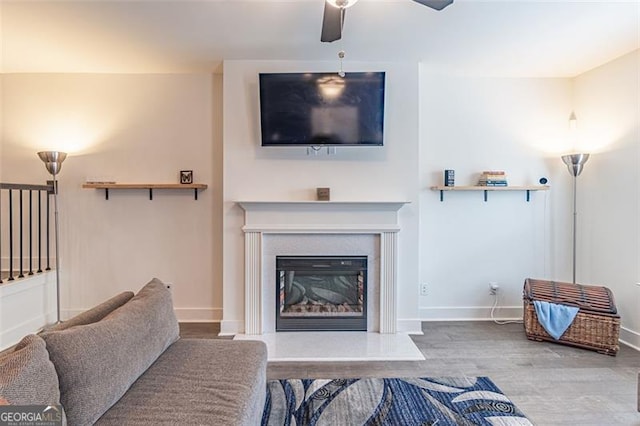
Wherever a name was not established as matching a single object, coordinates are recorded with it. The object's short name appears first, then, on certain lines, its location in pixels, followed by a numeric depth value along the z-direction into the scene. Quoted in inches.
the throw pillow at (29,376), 40.9
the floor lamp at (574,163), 135.2
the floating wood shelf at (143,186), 135.5
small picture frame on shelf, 140.8
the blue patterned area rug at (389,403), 78.6
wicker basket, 113.7
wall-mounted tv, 122.3
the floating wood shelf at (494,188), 139.7
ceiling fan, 70.5
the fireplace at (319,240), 130.0
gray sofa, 46.3
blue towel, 118.4
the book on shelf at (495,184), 141.6
